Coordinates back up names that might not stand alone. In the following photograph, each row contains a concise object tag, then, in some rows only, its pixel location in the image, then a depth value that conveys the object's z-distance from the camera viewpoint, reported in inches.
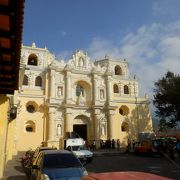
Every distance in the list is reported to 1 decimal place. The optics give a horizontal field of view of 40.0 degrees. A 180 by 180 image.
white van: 768.9
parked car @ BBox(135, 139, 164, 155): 965.8
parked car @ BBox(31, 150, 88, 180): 294.5
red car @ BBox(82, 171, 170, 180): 122.1
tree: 1167.6
